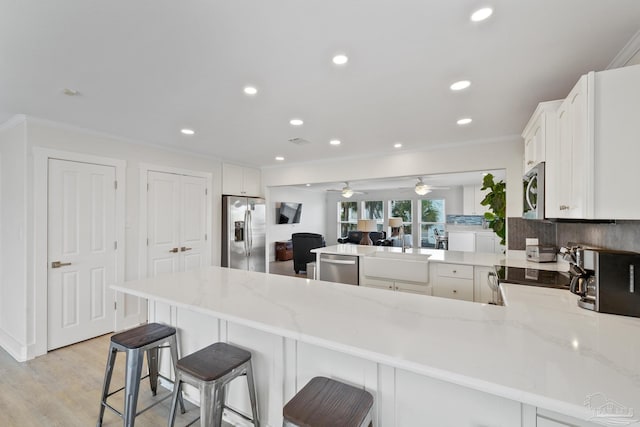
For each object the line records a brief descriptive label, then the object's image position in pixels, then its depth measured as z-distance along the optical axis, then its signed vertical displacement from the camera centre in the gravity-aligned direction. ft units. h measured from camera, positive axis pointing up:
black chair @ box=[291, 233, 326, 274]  21.04 -2.55
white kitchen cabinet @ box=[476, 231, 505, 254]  24.15 -2.50
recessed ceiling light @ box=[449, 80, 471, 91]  6.52 +3.07
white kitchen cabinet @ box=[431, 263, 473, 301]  10.49 -2.57
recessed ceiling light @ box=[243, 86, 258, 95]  6.84 +3.07
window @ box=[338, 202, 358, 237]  33.73 -0.38
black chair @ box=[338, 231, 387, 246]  29.19 -2.42
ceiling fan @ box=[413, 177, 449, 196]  15.92 +1.48
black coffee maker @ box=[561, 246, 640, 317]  4.66 -1.15
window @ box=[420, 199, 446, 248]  28.84 -0.54
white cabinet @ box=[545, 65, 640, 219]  4.12 +1.07
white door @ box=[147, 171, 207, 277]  12.07 -0.37
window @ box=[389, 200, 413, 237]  30.25 +0.42
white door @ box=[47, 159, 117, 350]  9.36 -1.31
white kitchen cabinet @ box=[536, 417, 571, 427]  3.13 -2.38
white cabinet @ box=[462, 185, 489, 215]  25.14 +1.30
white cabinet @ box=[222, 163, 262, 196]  15.34 +1.93
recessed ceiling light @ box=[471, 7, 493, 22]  4.21 +3.07
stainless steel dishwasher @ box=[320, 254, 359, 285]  12.92 -2.58
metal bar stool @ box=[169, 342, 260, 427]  4.50 -2.69
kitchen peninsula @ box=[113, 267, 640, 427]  2.93 -1.68
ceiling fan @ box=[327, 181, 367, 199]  17.74 +1.41
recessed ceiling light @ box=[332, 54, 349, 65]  5.47 +3.07
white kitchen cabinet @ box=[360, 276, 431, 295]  11.34 -3.01
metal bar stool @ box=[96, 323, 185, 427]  5.42 -2.80
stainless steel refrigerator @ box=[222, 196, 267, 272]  14.89 -1.03
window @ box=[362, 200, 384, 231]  31.81 +0.34
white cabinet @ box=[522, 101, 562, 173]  6.32 +2.04
